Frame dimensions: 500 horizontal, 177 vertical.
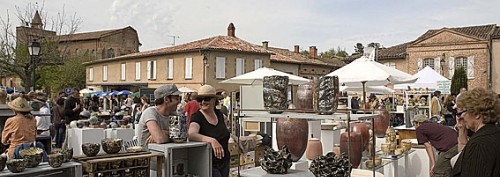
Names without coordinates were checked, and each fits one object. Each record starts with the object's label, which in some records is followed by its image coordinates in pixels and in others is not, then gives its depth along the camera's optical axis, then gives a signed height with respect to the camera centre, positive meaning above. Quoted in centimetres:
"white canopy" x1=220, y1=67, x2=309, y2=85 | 942 +28
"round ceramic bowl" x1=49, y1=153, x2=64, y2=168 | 292 -43
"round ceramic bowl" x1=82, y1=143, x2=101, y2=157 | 319 -39
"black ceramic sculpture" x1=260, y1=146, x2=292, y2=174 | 318 -48
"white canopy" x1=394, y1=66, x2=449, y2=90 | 1265 +35
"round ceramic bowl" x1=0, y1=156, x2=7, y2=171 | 276 -42
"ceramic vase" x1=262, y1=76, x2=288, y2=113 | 321 -1
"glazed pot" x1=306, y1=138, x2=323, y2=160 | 432 -53
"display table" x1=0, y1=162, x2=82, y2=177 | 283 -49
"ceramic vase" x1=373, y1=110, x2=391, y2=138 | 581 -43
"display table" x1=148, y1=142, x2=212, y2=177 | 342 -52
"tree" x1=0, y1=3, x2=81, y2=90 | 1725 +161
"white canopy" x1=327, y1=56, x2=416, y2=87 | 643 +27
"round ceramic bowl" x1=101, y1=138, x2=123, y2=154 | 328 -38
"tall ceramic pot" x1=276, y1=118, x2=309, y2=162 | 385 -36
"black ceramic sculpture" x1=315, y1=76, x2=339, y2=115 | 299 -2
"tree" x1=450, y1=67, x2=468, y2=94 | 2411 +67
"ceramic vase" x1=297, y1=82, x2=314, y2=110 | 353 -3
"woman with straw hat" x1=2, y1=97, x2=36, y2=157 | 474 -36
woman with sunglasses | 364 -30
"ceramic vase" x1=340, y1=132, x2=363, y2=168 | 386 -48
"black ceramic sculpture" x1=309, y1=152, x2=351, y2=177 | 294 -47
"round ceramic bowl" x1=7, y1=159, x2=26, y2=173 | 273 -43
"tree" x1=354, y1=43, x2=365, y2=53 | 5324 +524
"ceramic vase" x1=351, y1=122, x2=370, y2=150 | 401 -33
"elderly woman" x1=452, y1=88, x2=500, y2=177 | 236 -22
